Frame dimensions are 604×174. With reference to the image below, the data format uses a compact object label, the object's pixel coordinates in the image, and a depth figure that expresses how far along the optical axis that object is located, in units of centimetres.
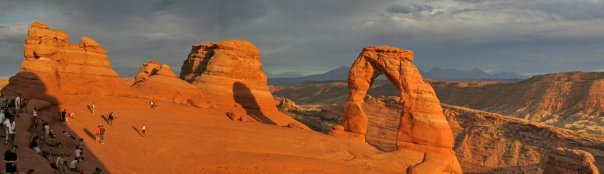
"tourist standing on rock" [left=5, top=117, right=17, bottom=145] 1825
